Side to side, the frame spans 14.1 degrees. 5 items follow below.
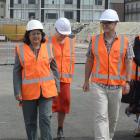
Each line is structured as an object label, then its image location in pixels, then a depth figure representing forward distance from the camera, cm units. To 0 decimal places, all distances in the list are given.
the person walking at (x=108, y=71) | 715
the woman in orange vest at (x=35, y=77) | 687
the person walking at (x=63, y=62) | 810
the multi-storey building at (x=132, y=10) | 13012
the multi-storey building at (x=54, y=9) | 10444
